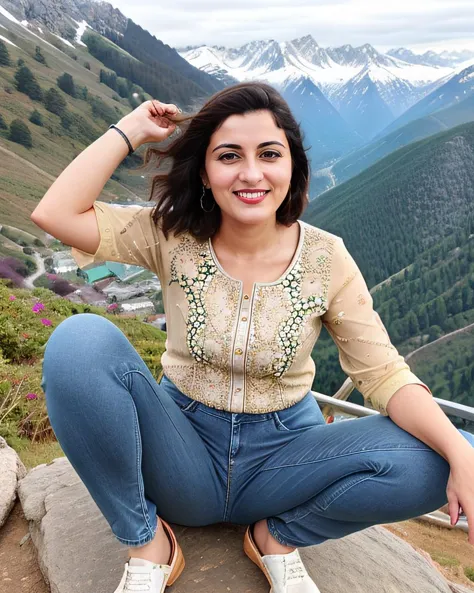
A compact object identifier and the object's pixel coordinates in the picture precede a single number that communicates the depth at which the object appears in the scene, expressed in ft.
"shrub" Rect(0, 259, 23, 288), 36.22
